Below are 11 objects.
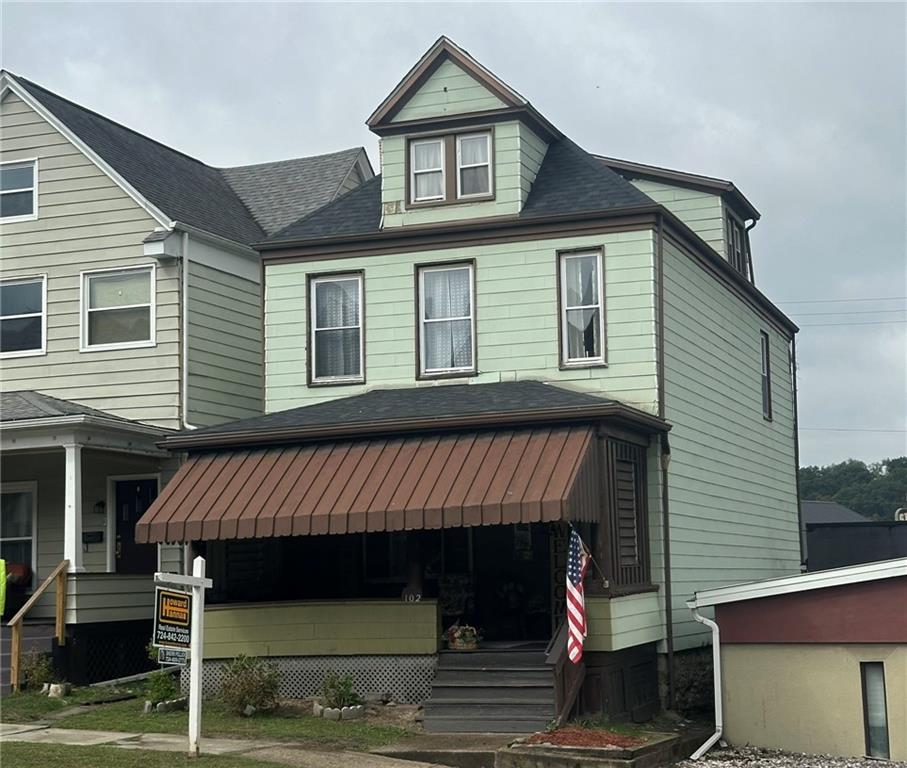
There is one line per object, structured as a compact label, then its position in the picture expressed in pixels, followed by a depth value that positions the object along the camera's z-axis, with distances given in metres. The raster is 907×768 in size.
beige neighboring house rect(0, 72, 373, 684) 23.34
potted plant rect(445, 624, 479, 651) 18.52
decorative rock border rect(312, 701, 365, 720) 17.72
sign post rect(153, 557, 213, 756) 14.35
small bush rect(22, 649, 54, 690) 20.30
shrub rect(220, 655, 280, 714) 17.95
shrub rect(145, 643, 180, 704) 18.61
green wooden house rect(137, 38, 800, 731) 17.92
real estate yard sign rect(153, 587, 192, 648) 14.31
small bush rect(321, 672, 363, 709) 18.06
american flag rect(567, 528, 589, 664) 16.95
